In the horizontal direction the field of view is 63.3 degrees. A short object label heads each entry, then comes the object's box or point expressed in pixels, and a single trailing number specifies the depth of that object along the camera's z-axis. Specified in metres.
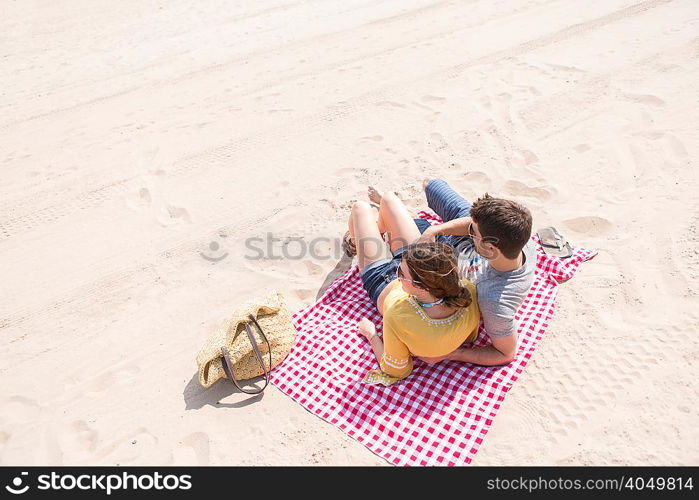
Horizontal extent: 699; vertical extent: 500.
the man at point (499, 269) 3.35
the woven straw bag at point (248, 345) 3.85
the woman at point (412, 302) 3.19
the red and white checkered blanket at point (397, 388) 3.57
